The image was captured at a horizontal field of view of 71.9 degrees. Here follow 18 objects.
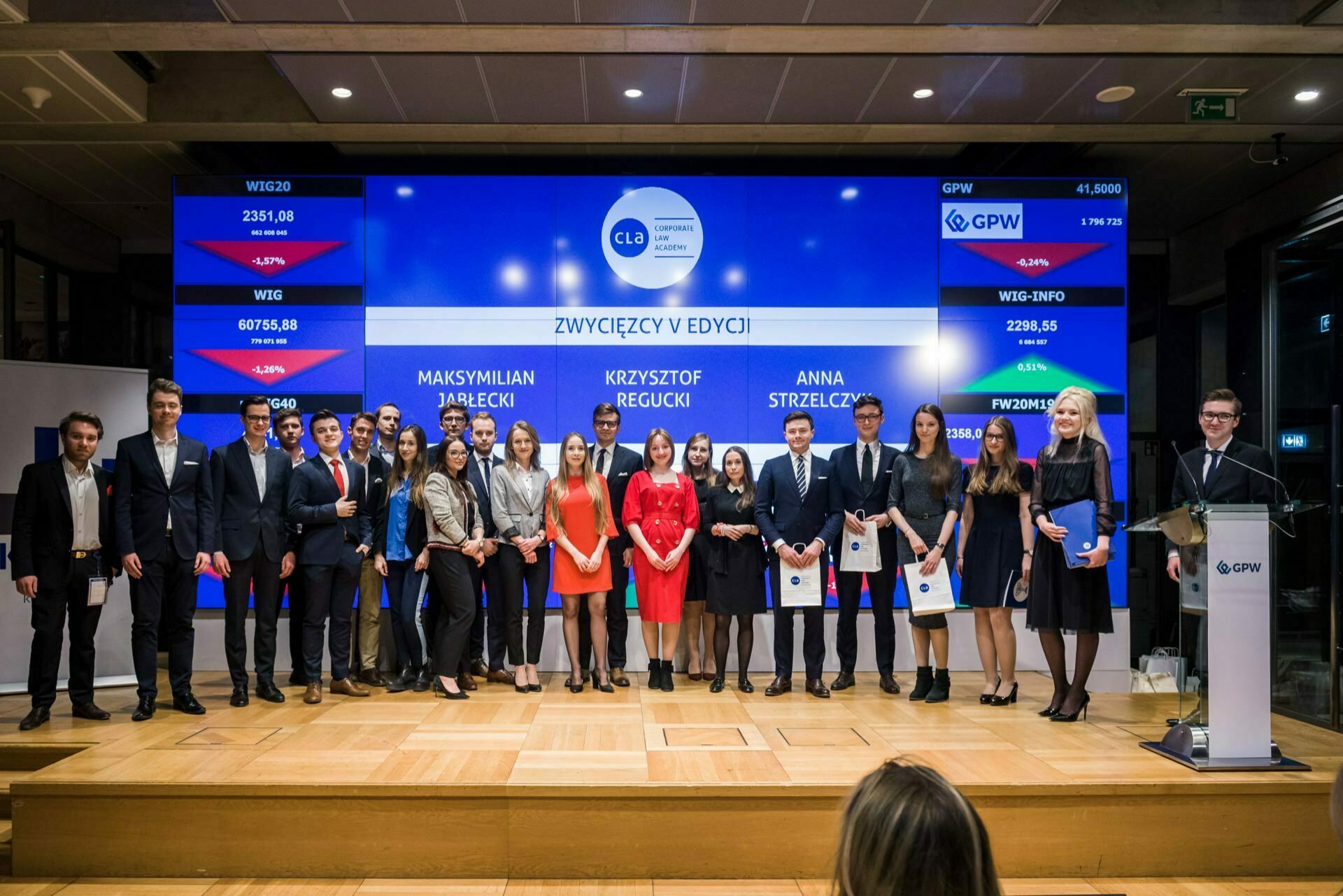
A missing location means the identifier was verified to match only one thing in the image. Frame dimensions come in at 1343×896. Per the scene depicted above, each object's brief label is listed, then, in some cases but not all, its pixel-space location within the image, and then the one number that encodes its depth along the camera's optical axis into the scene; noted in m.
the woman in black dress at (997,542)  4.71
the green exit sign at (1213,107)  5.30
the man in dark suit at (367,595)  5.23
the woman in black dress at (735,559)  5.12
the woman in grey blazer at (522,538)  5.10
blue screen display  6.01
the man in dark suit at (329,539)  4.88
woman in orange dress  5.10
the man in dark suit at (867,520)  5.14
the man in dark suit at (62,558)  4.43
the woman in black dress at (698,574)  5.38
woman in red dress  5.12
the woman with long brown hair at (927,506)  4.89
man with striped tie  5.10
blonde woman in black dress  4.36
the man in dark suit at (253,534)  4.76
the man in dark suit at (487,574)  5.18
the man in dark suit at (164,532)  4.50
